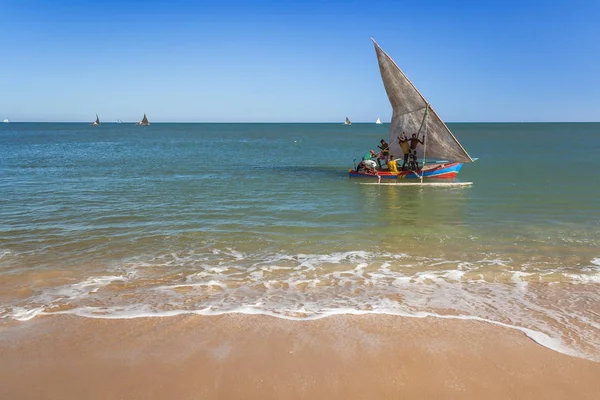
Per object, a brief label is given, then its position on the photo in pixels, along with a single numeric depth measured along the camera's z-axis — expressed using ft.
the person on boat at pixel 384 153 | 85.71
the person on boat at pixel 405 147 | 82.58
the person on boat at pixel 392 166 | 81.76
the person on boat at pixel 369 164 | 82.69
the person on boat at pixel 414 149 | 81.06
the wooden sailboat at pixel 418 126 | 79.20
